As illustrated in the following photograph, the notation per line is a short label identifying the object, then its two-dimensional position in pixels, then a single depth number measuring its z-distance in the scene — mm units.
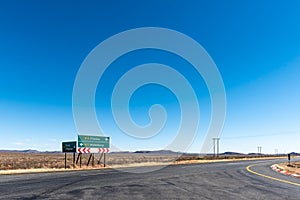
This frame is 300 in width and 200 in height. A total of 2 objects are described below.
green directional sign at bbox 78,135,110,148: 22324
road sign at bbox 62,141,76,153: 21883
